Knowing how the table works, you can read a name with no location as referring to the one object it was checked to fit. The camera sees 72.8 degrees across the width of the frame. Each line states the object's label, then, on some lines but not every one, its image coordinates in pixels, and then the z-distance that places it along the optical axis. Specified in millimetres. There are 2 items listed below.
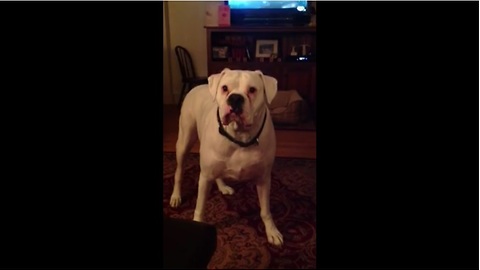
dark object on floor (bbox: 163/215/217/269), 587
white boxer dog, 905
